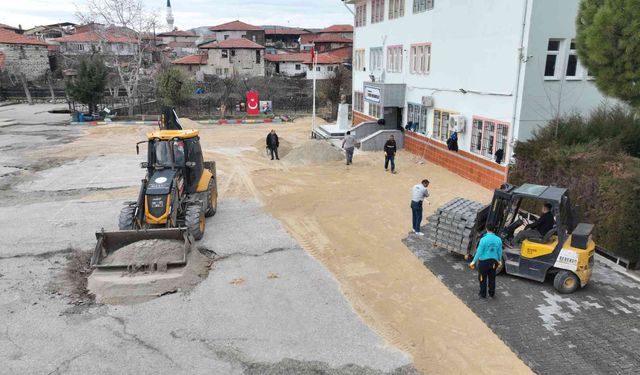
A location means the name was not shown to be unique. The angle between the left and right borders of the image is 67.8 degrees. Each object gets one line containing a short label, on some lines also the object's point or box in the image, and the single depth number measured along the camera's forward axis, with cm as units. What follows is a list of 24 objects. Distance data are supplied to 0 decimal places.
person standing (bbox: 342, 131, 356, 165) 1959
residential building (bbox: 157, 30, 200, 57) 7946
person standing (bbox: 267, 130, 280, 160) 2131
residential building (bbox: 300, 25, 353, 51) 6375
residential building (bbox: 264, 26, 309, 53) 8531
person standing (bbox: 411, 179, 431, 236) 1141
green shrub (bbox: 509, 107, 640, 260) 943
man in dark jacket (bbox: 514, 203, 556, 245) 872
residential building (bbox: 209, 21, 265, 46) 6781
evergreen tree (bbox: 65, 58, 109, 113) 3481
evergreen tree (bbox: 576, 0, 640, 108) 907
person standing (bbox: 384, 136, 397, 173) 1833
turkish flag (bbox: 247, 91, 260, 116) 3838
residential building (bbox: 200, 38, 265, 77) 5450
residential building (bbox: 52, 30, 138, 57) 6106
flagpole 2622
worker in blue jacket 810
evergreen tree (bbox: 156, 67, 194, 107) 3606
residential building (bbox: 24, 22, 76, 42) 7894
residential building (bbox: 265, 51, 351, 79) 5462
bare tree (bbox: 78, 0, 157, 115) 3619
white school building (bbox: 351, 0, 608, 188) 1421
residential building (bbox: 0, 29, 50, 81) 5522
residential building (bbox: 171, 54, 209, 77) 5522
